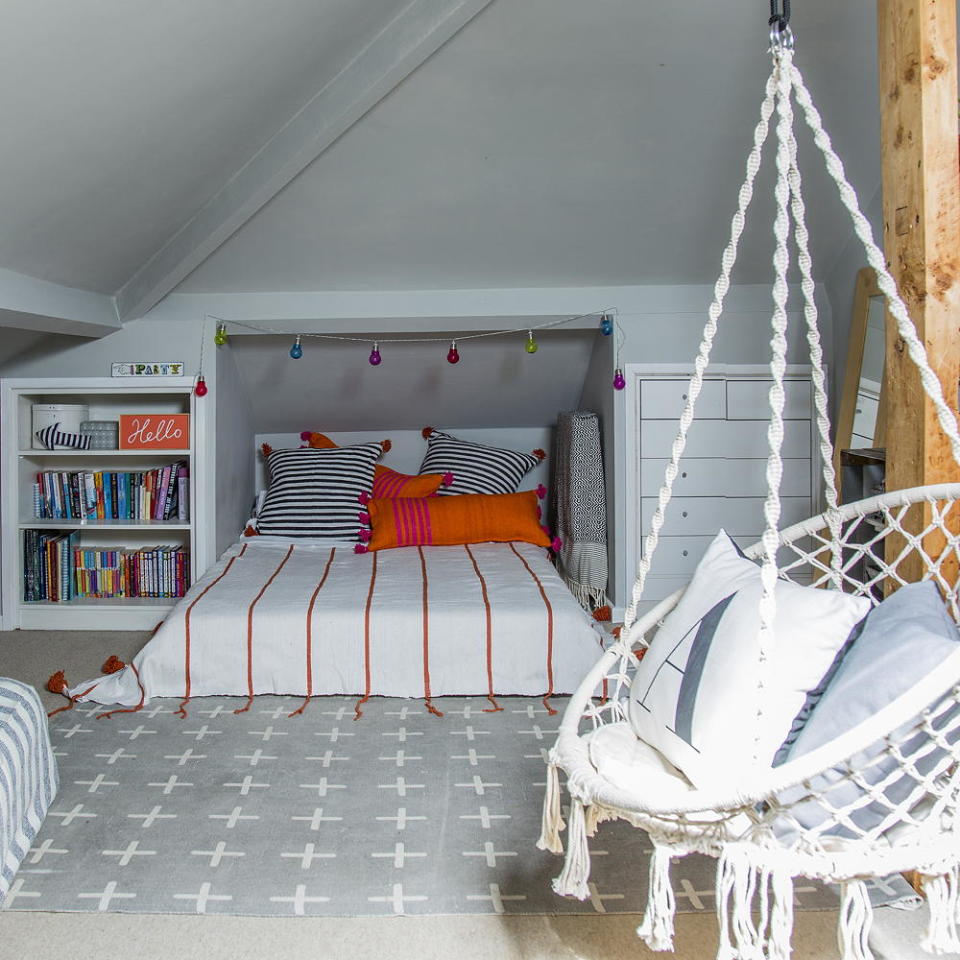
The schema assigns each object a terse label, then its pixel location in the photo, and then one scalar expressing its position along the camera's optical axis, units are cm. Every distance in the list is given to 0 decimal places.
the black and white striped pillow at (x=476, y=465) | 452
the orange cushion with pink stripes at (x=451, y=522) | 415
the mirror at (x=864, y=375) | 342
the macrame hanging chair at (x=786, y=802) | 120
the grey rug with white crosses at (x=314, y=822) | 189
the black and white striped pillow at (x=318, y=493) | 428
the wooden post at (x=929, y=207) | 189
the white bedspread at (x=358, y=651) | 302
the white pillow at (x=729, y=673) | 147
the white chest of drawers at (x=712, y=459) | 394
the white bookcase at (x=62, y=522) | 395
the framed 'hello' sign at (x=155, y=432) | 405
